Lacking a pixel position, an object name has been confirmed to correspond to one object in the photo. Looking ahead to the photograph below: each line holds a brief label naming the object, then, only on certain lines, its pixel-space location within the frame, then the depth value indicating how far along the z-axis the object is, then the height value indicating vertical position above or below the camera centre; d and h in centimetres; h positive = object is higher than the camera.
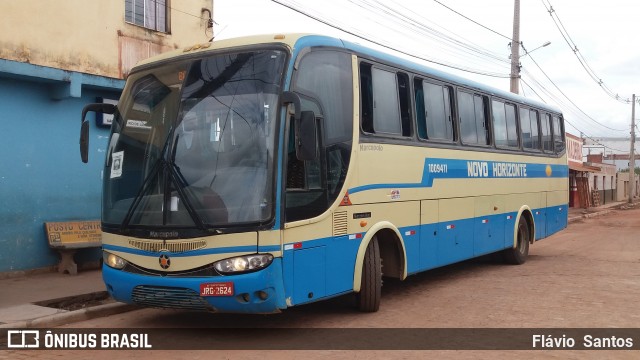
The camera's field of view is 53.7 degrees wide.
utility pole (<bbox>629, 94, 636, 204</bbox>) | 5156 +574
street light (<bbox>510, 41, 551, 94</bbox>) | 2386 +529
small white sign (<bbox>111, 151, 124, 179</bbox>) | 707 +56
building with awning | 3884 +149
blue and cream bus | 634 +37
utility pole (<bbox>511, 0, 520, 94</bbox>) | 2386 +568
